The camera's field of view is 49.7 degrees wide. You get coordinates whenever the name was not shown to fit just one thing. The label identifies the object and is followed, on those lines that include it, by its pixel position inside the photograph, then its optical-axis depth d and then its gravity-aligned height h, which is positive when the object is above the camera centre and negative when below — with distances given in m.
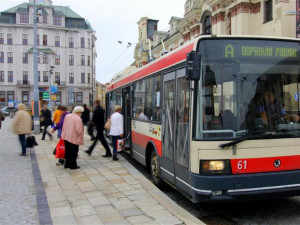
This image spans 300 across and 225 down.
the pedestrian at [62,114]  11.67 -0.30
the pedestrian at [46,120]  14.77 -0.65
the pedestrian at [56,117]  13.62 -0.47
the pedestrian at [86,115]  16.07 -0.48
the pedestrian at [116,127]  9.39 -0.64
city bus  4.61 -0.22
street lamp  17.88 +0.37
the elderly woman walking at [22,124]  10.19 -0.56
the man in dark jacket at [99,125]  10.00 -0.61
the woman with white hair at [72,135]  8.12 -0.74
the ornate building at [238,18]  20.34 +6.54
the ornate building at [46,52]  70.19 +12.08
